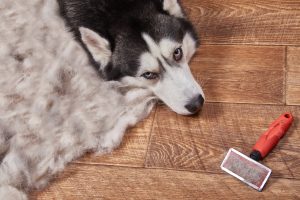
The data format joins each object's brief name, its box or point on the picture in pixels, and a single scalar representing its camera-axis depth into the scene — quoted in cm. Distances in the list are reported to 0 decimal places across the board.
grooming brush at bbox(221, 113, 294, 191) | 144
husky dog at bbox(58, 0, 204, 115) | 154
